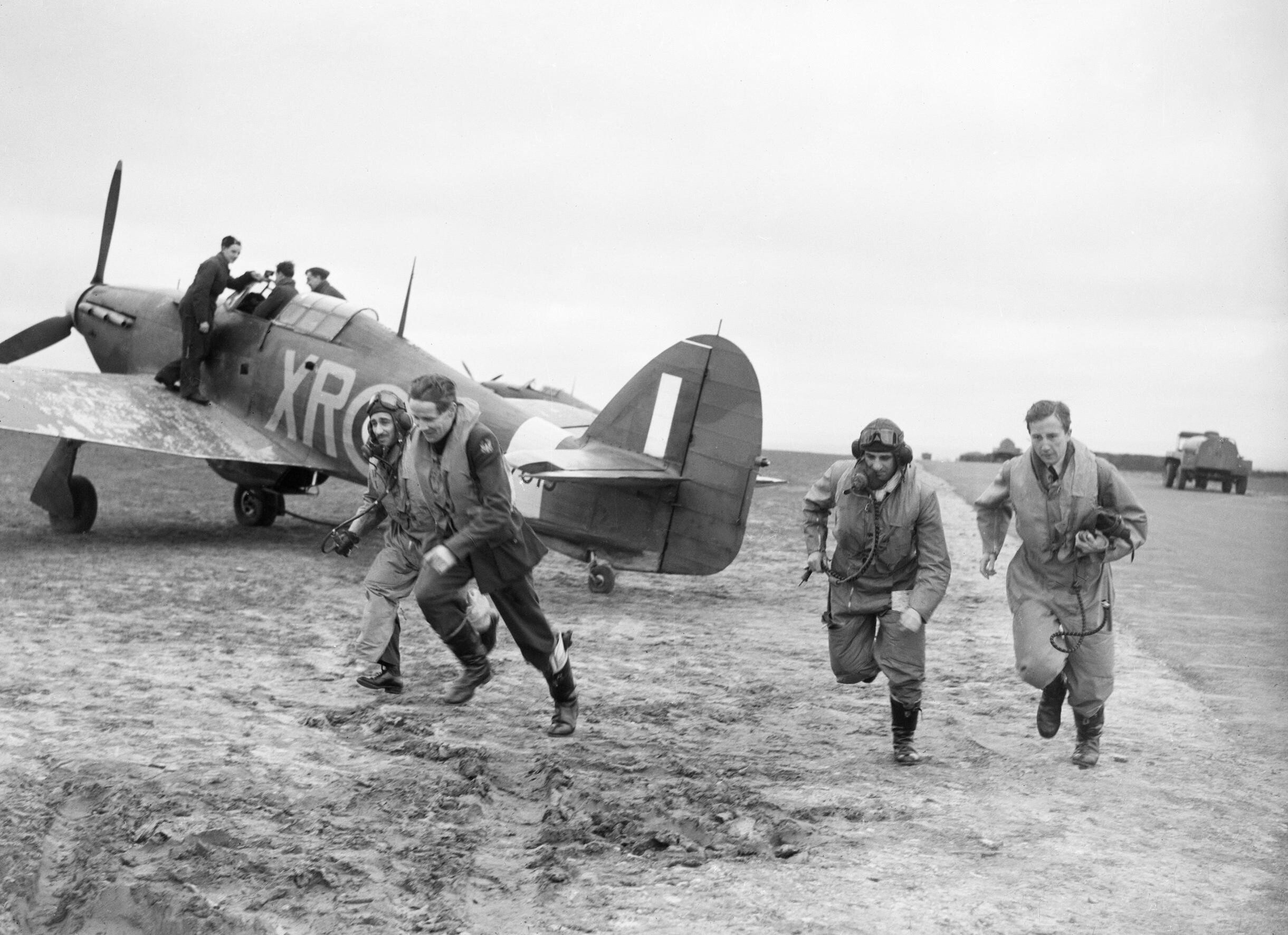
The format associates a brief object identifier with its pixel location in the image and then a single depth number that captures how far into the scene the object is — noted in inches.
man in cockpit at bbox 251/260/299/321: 605.6
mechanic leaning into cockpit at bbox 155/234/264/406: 588.1
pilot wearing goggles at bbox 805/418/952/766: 245.0
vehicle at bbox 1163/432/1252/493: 1550.2
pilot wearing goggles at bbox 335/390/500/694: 291.4
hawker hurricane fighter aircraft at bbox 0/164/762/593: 437.7
